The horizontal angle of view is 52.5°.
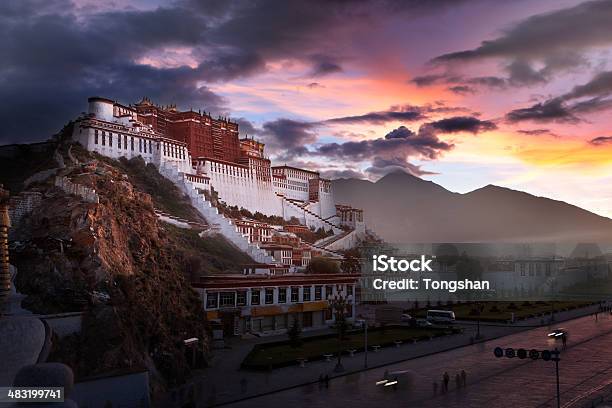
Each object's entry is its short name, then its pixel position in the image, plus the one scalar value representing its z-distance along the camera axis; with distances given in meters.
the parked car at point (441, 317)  72.00
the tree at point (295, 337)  52.00
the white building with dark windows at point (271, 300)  56.84
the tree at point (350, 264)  108.94
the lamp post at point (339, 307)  42.52
